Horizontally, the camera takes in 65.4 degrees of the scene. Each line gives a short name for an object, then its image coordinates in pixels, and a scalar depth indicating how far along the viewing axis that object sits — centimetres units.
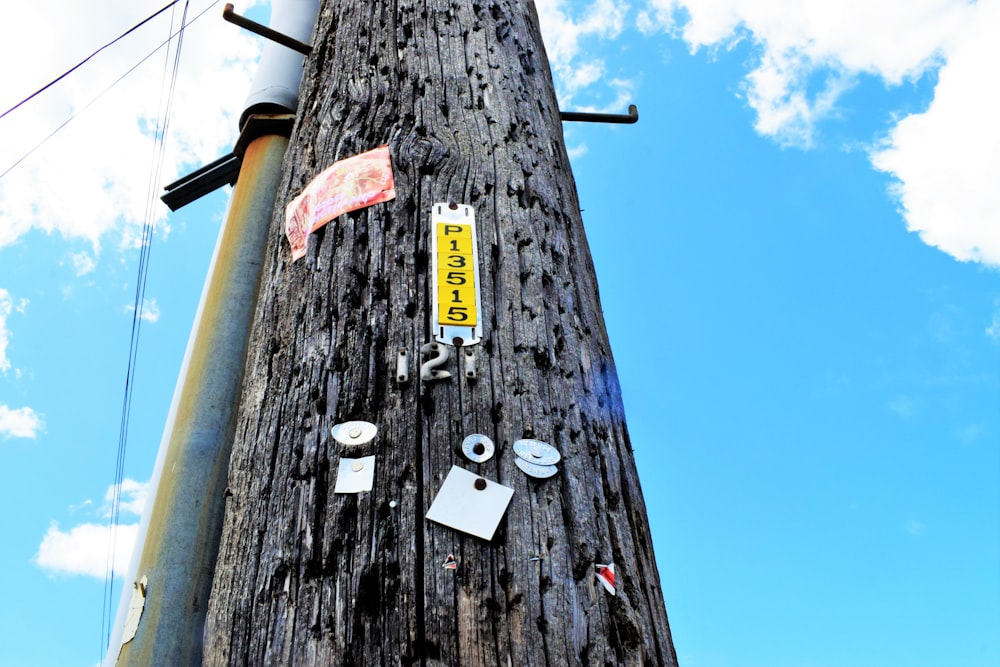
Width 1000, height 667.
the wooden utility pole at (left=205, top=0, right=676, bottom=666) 115
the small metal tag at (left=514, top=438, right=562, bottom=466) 129
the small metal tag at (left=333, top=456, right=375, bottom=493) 126
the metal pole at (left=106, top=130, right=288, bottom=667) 174
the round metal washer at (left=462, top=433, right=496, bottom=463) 127
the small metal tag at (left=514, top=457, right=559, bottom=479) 128
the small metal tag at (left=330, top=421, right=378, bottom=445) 131
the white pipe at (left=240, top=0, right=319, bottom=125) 328
